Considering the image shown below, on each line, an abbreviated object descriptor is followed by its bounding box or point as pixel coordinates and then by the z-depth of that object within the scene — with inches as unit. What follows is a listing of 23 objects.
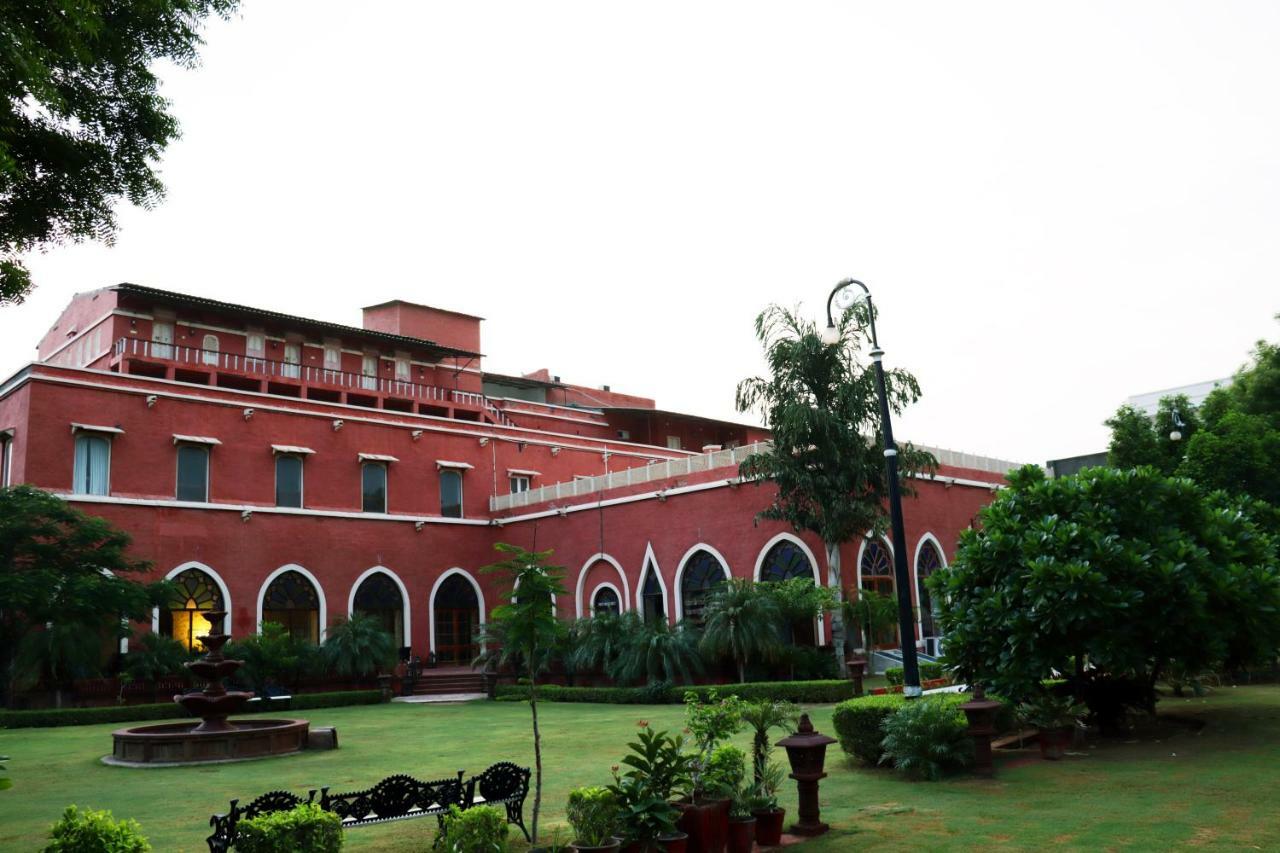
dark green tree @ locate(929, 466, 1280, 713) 412.8
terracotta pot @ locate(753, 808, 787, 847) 286.0
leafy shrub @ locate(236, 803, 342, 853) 213.8
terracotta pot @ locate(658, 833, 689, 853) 240.8
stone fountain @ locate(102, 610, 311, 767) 515.5
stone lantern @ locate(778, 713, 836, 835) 302.7
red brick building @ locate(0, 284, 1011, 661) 922.7
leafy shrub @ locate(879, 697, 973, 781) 382.0
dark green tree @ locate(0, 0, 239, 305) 263.3
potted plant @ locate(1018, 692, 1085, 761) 407.2
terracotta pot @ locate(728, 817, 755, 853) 268.7
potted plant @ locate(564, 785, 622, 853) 232.2
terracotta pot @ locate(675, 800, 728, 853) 254.7
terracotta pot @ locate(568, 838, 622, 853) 225.5
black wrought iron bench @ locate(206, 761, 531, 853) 277.4
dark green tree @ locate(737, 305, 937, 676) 786.2
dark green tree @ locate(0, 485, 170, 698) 759.7
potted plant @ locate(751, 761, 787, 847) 286.0
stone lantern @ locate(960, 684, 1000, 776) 383.9
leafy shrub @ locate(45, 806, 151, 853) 198.2
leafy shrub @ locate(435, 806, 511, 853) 219.8
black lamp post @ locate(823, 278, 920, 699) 422.9
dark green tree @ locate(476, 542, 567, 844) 277.1
